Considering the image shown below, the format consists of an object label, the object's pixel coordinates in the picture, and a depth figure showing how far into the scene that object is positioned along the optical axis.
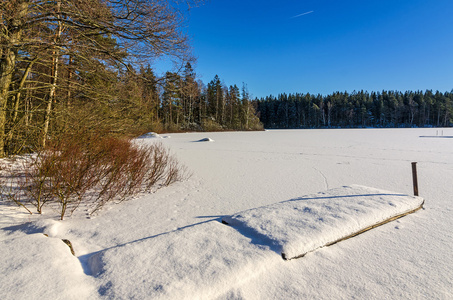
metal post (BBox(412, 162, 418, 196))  3.98
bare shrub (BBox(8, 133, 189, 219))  3.32
